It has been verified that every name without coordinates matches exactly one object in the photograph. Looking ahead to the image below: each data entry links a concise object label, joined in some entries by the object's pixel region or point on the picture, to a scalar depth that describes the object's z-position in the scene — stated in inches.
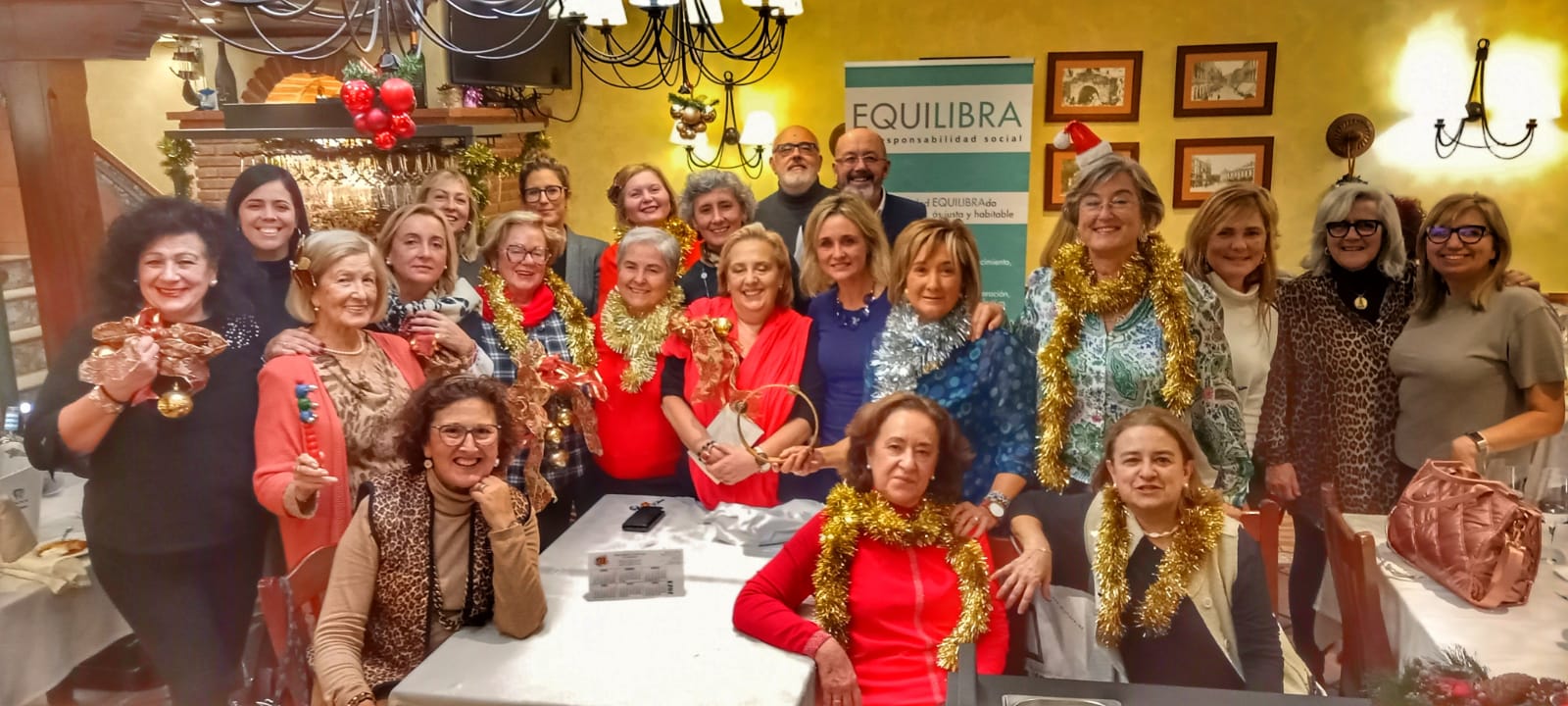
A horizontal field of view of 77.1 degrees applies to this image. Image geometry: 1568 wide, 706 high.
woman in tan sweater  73.2
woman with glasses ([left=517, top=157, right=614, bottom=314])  94.0
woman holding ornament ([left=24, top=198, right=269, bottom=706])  70.3
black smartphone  90.4
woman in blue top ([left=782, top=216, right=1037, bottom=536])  81.0
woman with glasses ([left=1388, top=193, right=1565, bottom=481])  79.7
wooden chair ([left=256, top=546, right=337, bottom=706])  73.3
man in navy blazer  91.9
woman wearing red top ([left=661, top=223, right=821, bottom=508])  89.0
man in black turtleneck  97.3
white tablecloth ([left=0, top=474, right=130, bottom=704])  74.1
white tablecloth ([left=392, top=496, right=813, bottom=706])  69.9
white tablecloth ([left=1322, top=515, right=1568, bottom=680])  73.2
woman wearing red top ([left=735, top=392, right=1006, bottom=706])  77.1
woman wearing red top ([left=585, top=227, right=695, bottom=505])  93.8
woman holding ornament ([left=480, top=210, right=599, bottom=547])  90.2
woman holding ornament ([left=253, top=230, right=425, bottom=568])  75.8
